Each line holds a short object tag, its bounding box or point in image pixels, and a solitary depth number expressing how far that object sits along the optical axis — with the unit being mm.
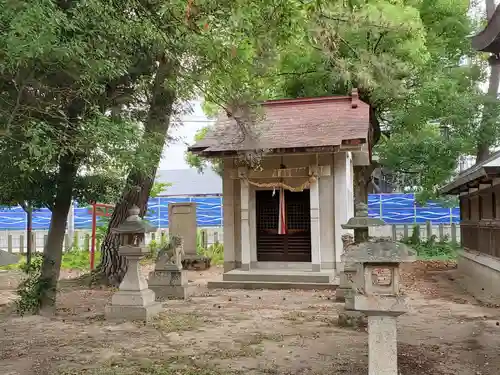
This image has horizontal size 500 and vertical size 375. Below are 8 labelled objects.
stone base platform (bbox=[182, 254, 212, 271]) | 18922
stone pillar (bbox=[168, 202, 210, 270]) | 18859
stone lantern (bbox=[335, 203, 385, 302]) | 9391
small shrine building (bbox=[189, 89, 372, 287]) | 14367
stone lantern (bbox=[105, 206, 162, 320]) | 9320
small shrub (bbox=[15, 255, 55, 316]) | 9492
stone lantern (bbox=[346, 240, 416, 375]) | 5312
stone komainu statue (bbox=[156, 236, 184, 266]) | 12664
